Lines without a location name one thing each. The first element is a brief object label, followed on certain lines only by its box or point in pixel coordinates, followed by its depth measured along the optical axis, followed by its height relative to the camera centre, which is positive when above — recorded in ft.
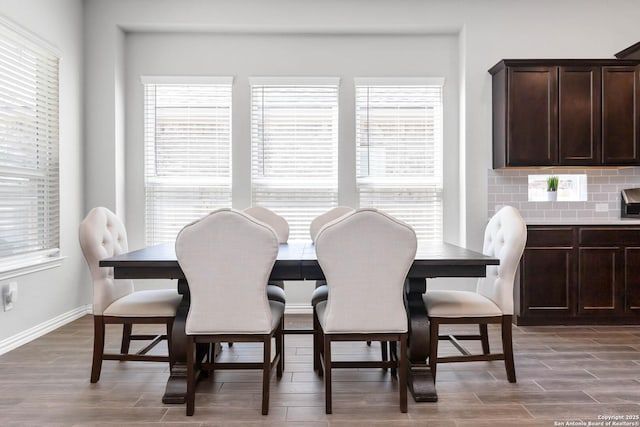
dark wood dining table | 8.52 -1.27
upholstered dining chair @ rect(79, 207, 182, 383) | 9.12 -1.85
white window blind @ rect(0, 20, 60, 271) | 11.65 +1.44
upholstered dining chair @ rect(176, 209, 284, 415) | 7.75 -1.22
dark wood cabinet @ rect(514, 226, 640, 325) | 13.93 -1.99
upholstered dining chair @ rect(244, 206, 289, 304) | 12.72 -0.39
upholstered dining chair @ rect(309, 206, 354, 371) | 12.29 -0.38
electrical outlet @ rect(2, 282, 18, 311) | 11.46 -2.10
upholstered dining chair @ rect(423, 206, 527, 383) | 8.97 -1.86
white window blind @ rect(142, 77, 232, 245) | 16.06 +1.70
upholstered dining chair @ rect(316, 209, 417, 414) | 7.79 -1.19
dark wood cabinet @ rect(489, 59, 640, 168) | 14.38 +2.73
